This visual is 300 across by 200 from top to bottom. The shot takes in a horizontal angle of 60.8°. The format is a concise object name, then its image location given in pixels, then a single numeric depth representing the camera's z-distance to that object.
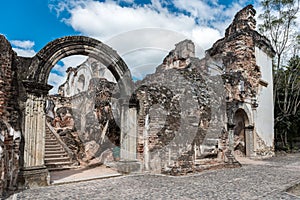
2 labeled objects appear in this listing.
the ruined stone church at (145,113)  5.86
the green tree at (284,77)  17.92
